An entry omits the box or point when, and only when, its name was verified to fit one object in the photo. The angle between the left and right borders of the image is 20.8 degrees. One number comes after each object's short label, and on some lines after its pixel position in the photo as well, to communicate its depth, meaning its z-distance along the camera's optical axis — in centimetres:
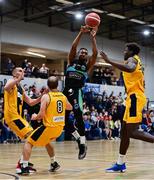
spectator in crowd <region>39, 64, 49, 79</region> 2334
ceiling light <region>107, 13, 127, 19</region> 2438
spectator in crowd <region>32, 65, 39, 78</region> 2300
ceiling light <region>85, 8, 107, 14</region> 2276
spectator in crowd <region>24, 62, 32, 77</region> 2255
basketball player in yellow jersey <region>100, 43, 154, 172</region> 653
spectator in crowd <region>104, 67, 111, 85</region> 2788
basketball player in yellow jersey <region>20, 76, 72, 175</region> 630
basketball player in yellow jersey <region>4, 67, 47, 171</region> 687
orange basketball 723
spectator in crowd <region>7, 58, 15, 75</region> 2232
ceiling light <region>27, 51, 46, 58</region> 2903
